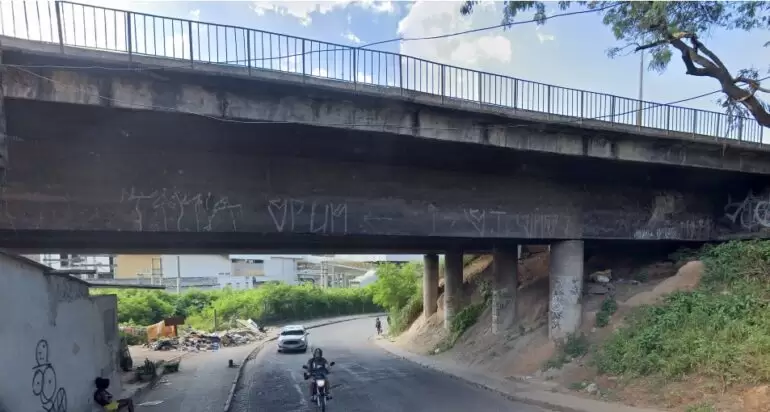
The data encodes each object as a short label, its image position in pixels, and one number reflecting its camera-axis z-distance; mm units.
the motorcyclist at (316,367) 12084
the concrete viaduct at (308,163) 8844
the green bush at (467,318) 23375
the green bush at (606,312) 14805
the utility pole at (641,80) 24125
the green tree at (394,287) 36844
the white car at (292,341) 29938
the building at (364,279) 88250
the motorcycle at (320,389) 11617
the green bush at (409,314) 35094
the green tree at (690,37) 10836
